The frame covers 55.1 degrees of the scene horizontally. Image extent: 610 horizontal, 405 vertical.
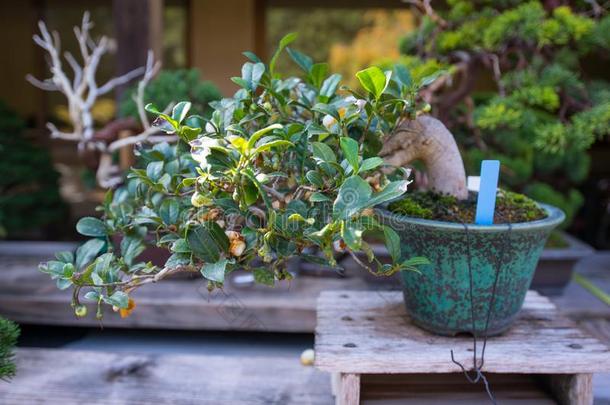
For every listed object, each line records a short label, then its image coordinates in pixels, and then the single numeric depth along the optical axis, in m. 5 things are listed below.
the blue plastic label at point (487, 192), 0.82
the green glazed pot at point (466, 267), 0.82
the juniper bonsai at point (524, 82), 1.40
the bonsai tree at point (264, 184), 0.67
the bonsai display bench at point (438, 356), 0.79
